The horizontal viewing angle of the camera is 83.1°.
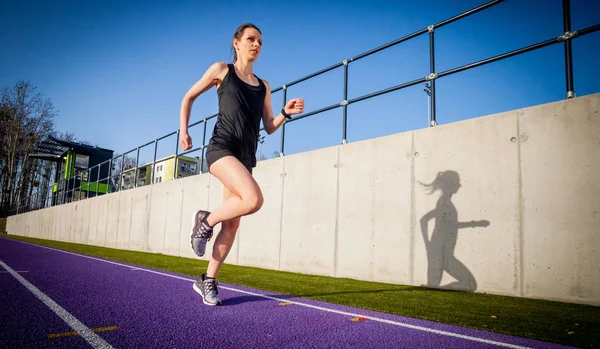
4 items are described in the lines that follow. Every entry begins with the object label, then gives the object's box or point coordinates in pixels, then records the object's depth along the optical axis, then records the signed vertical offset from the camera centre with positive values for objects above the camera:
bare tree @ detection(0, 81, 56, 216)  31.59 +6.58
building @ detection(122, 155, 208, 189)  10.69 +1.63
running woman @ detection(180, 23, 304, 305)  2.61 +0.66
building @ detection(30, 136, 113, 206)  23.49 +5.32
